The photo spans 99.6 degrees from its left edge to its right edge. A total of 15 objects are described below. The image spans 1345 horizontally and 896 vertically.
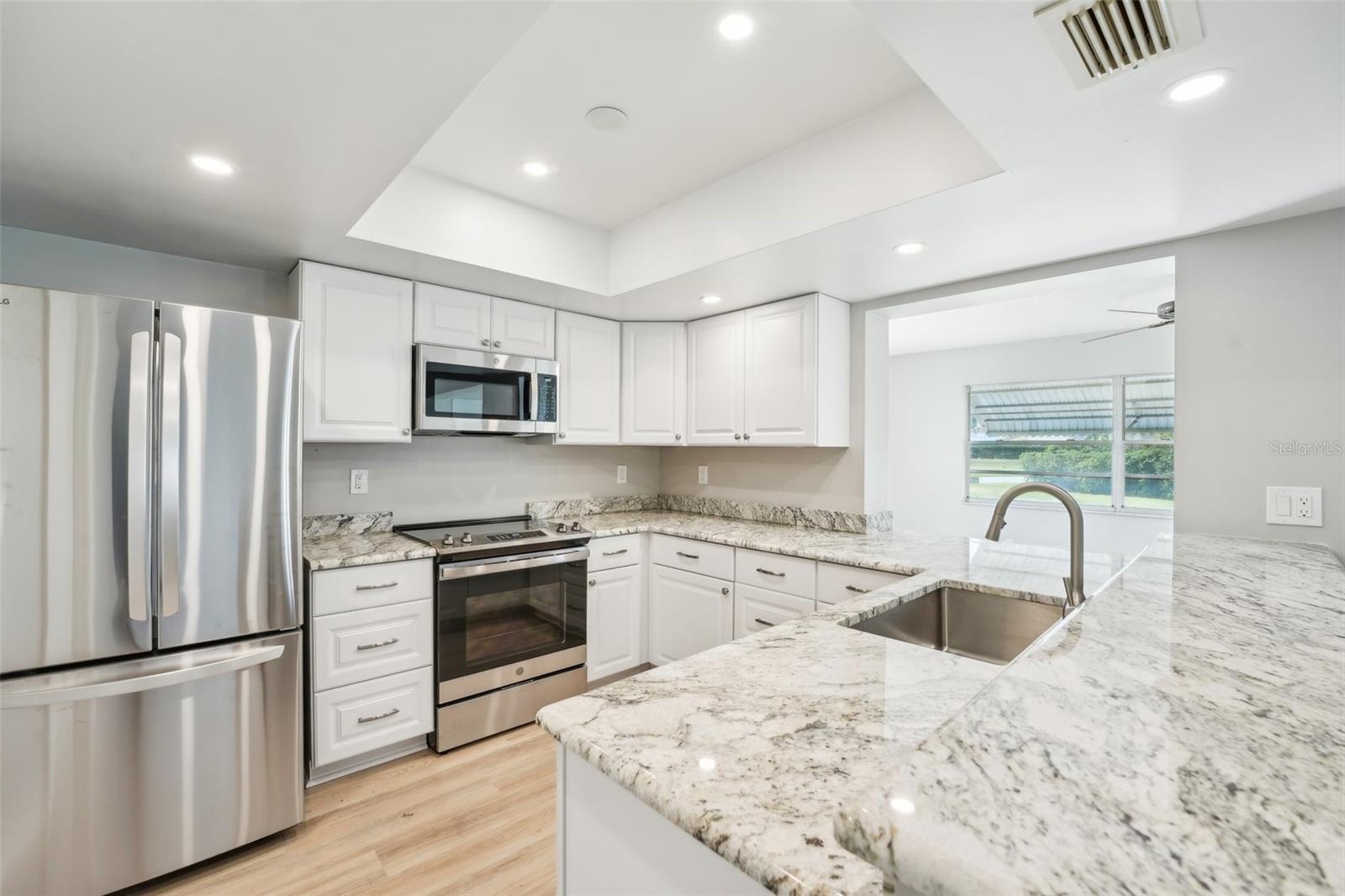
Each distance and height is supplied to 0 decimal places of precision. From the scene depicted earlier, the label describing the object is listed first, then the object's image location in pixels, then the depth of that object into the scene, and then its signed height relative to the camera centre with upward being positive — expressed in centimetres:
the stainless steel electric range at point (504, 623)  245 -81
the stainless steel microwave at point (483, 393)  265 +28
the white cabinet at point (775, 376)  291 +41
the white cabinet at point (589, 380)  321 +41
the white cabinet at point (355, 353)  238 +42
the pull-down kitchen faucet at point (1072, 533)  143 -21
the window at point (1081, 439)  502 +12
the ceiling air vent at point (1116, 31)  102 +79
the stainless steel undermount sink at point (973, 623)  170 -53
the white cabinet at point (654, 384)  346 +40
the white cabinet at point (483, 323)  270 +64
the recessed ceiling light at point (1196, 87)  120 +79
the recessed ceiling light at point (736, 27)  146 +111
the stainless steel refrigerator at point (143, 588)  150 -41
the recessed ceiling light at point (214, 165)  161 +82
